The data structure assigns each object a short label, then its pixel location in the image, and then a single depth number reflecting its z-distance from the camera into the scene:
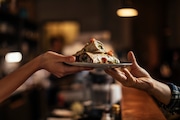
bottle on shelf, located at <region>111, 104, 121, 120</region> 1.83
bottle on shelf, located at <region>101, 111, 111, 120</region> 1.85
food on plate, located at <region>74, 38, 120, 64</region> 1.29
